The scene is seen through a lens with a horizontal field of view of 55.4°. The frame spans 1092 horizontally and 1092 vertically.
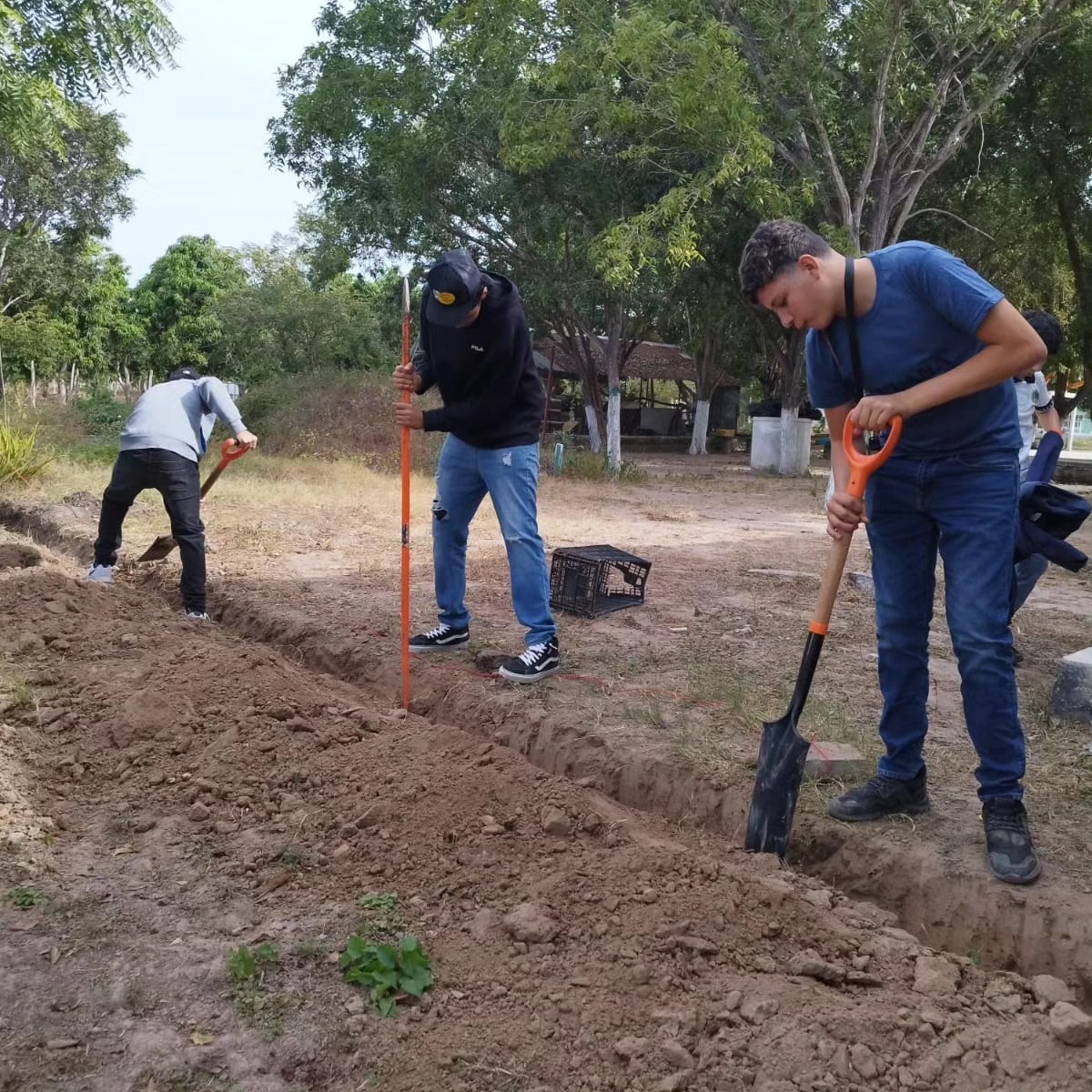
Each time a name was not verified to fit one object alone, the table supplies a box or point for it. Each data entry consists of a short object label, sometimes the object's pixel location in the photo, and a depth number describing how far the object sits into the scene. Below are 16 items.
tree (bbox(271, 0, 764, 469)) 12.27
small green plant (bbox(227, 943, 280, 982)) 2.57
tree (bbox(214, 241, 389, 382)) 27.94
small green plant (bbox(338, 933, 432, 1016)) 2.51
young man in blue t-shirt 2.88
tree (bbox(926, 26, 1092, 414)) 17.41
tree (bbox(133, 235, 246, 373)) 37.62
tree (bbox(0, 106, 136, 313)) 23.00
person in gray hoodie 6.04
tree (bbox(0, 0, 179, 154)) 8.79
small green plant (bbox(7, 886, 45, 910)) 2.90
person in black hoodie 4.61
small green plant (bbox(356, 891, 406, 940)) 2.79
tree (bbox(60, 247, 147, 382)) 29.38
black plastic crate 6.22
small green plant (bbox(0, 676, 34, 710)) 4.50
